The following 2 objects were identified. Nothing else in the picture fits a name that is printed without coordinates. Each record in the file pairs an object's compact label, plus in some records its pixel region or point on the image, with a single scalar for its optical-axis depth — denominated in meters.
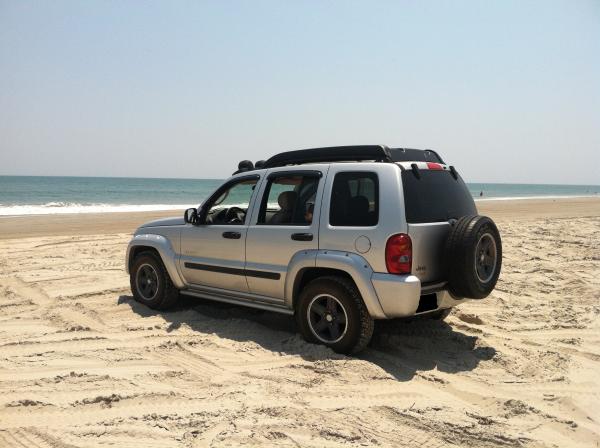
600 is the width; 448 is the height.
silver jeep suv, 4.27
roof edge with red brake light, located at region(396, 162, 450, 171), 4.52
